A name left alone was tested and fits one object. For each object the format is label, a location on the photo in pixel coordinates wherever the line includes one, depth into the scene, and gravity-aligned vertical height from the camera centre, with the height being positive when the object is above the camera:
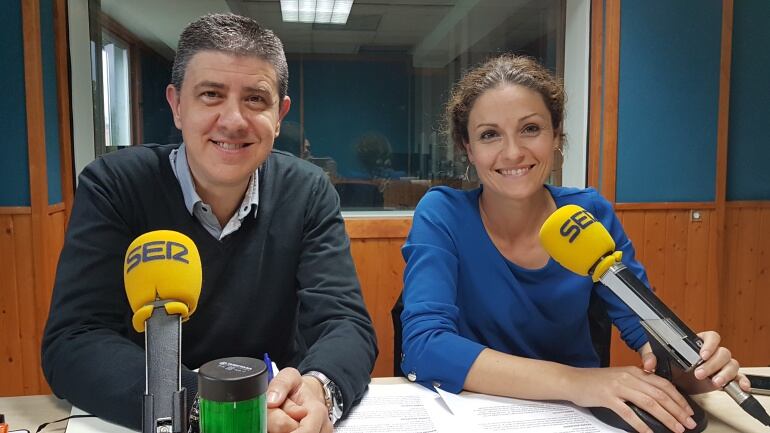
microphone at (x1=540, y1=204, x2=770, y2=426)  0.88 -0.18
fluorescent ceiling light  3.25 +0.88
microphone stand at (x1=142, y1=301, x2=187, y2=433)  0.62 -0.23
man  1.07 -0.15
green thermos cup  0.57 -0.22
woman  1.21 -0.20
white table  0.97 -0.42
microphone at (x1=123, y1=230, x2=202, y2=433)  0.63 -0.15
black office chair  1.47 -0.41
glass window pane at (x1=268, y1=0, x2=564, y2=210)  3.28 +0.52
